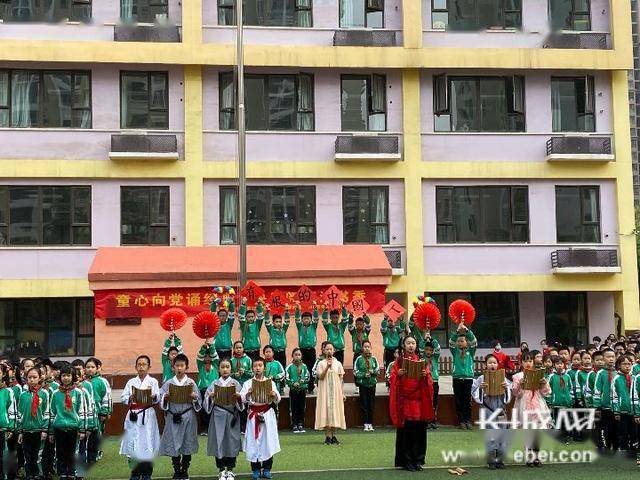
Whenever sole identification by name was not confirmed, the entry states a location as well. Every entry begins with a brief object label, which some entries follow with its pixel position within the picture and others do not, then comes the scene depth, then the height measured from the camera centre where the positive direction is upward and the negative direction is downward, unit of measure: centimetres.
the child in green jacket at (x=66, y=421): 1357 -183
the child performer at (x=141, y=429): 1351 -197
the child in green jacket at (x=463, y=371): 1894 -169
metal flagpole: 2248 +332
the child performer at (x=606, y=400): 1521 -186
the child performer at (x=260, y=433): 1363 -207
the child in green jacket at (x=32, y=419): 1370 -181
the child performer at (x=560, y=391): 1666 -186
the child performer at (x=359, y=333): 2048 -97
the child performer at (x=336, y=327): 2119 -86
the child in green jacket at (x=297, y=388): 1850 -193
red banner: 2456 -24
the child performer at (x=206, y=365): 1722 -137
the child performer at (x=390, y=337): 2173 -113
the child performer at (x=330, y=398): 1717 -200
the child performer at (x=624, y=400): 1475 -180
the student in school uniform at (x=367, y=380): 1870 -181
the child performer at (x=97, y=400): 1540 -179
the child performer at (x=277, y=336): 2112 -104
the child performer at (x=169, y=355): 1723 -118
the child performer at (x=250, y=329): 2083 -87
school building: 2727 +405
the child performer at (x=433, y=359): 1870 -147
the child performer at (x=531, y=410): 1492 -199
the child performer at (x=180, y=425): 1352 -192
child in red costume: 1406 -186
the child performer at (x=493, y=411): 1441 -199
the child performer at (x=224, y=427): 1359 -197
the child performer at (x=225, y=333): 2073 -94
